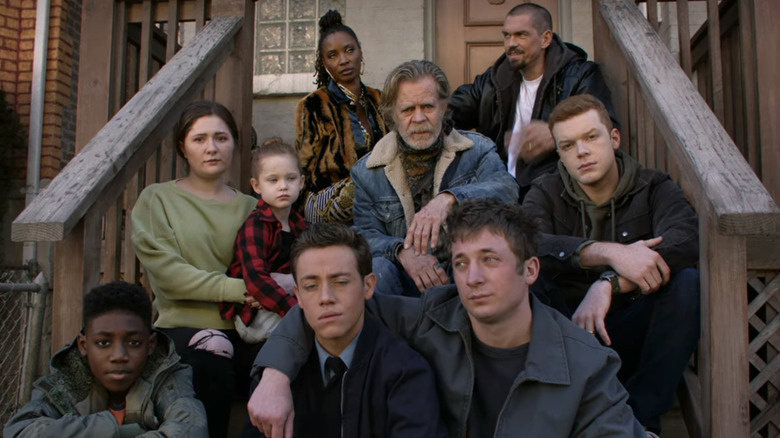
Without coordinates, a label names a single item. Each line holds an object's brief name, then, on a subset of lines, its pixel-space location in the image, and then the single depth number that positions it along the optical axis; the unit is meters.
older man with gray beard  2.94
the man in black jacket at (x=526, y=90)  3.56
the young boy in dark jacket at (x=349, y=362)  2.05
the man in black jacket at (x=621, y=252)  2.34
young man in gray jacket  1.98
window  6.22
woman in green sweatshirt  2.57
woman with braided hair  3.57
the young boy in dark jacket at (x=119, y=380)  2.22
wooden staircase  2.22
